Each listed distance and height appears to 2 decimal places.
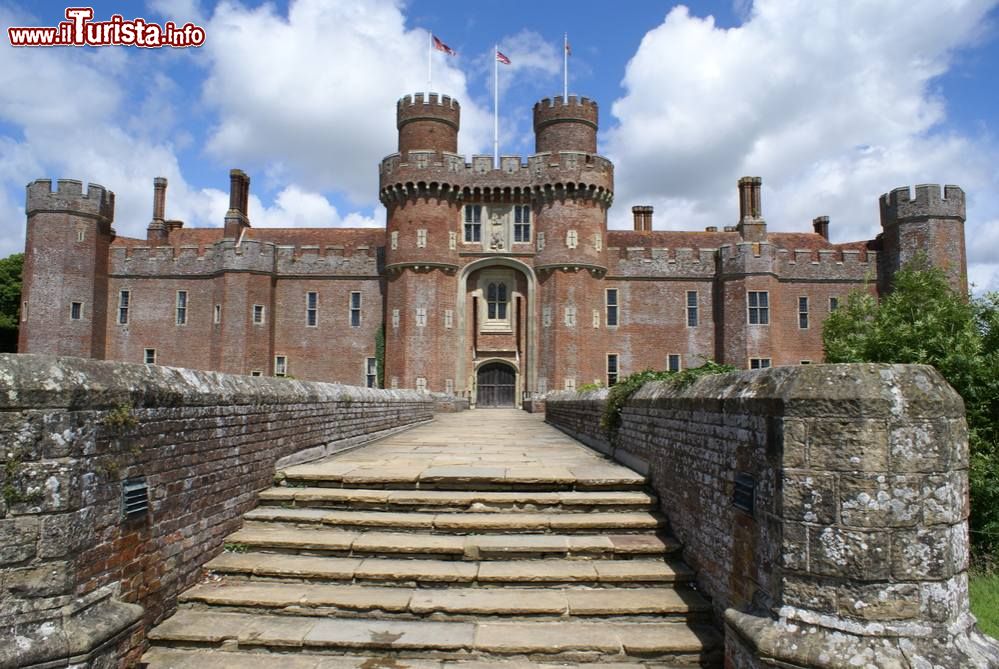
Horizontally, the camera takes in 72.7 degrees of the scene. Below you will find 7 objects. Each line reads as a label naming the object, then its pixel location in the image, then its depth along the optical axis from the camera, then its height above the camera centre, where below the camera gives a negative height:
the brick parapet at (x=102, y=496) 3.71 -0.77
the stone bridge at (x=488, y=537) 3.71 -1.20
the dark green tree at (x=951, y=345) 11.02 +0.72
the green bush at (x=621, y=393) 8.88 -0.21
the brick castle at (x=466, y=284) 32.62 +4.71
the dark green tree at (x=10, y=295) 42.81 +5.40
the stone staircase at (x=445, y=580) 4.62 -1.64
